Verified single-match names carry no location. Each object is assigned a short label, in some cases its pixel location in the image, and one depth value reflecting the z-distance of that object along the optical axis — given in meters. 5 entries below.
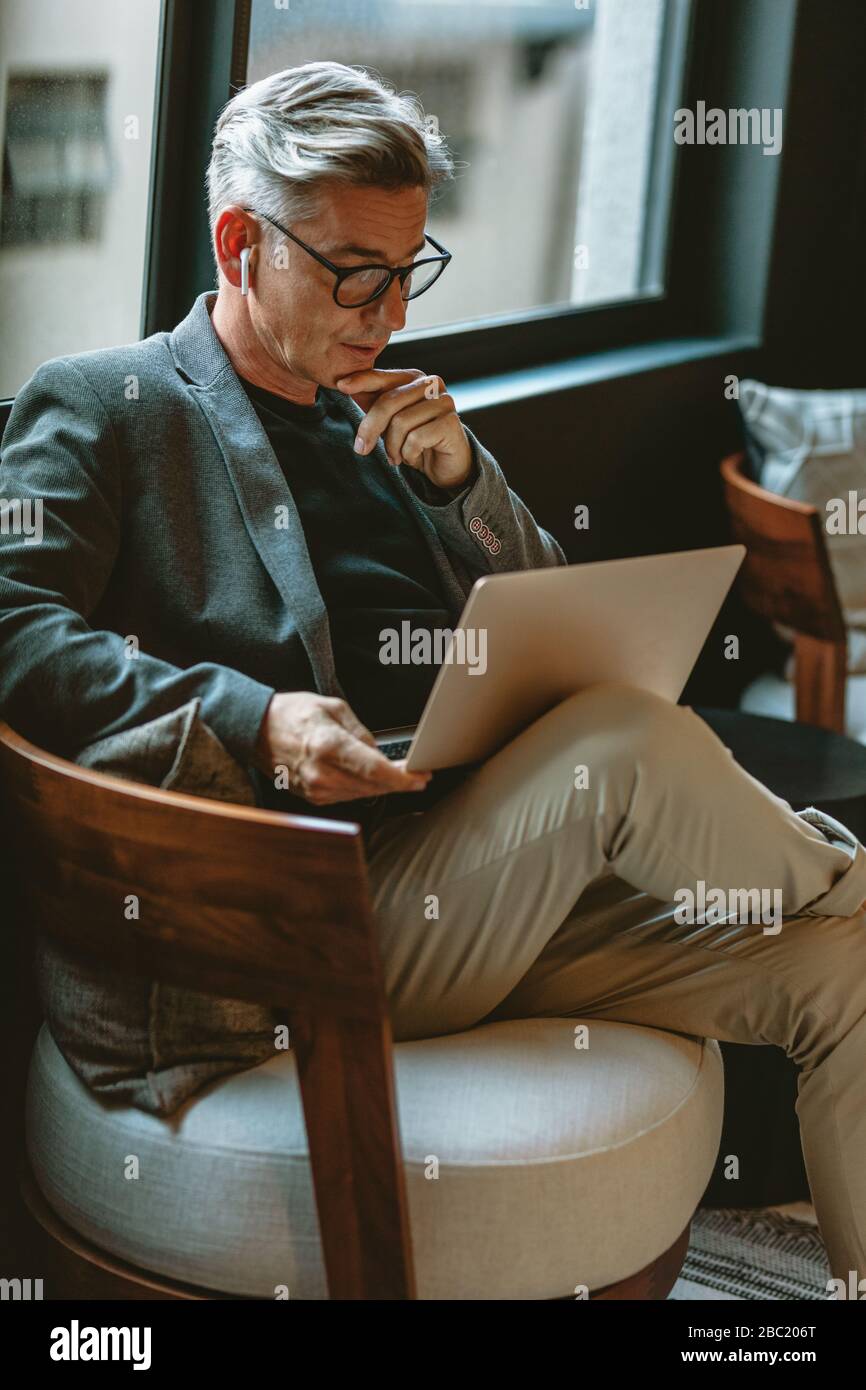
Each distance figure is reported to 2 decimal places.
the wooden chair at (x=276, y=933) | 2.12
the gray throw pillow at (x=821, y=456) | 3.57
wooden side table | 2.78
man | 2.31
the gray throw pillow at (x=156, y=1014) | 2.26
